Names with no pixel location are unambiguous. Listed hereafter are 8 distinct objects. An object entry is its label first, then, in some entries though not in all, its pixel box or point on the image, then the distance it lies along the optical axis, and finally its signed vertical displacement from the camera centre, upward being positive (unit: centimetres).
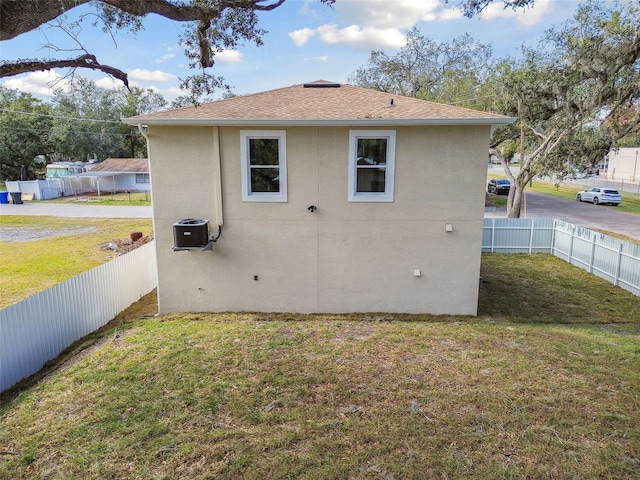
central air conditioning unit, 749 -117
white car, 2709 -140
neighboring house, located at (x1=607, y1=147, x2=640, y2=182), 4616 +114
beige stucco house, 763 -61
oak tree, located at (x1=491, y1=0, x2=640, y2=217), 1352 +311
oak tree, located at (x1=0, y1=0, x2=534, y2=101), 424 +204
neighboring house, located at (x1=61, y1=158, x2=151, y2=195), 3331 -63
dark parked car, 3428 -106
